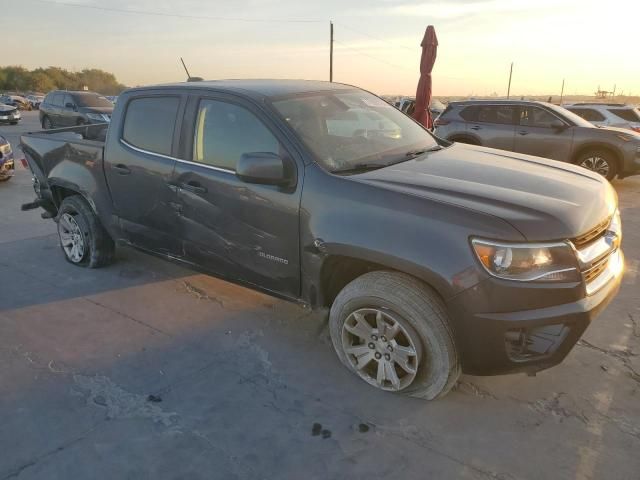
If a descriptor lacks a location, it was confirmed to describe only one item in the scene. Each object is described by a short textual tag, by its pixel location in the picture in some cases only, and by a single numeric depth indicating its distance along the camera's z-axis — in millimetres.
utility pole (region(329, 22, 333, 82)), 32234
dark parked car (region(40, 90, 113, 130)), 16422
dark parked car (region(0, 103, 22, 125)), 22302
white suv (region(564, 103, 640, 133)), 12172
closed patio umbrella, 9266
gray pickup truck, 2432
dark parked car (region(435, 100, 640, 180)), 8859
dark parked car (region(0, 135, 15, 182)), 8898
